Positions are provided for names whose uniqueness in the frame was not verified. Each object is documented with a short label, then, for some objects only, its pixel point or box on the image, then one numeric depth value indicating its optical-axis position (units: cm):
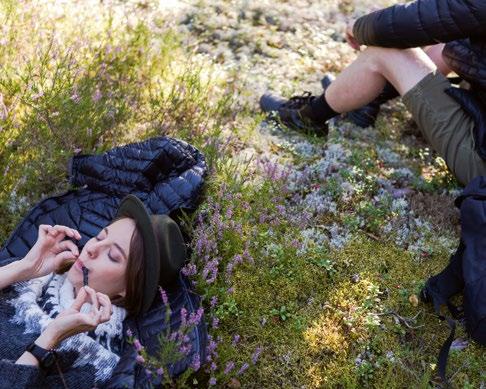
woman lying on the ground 316
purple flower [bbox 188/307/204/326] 336
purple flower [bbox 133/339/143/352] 303
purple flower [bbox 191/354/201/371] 328
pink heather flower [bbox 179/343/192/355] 321
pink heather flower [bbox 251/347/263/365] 351
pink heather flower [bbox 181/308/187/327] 323
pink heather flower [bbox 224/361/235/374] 342
